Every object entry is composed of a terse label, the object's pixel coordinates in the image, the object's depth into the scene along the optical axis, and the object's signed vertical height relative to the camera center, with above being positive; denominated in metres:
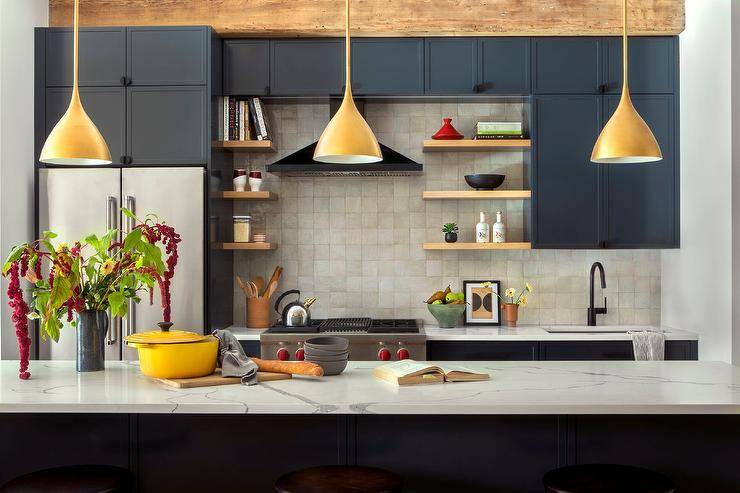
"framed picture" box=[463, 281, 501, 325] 5.02 -0.39
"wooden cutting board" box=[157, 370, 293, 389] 2.49 -0.47
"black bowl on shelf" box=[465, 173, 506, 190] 4.82 +0.44
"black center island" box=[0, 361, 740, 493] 2.47 -0.66
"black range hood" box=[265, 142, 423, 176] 4.60 +0.51
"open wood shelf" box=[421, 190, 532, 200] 4.75 +0.35
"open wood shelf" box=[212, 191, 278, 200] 4.77 +0.34
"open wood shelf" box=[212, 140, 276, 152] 4.77 +0.67
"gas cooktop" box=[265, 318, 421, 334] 4.47 -0.50
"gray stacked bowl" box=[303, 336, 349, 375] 2.72 -0.40
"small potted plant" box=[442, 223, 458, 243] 4.95 +0.10
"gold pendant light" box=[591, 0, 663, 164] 2.91 +0.44
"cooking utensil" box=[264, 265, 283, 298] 4.99 -0.25
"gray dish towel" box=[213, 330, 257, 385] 2.60 -0.41
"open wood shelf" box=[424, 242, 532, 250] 4.76 +0.01
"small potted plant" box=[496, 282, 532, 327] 4.93 -0.37
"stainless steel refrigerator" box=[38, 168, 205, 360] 4.39 +0.23
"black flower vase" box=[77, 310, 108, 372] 2.84 -0.36
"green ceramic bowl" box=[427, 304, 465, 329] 4.74 -0.43
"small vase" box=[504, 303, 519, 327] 4.92 -0.45
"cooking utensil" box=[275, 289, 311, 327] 4.64 -0.44
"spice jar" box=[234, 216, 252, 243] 4.89 +0.12
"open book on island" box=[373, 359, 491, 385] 2.55 -0.45
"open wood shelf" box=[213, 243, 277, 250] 4.76 +0.01
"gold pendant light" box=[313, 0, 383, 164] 2.82 +0.43
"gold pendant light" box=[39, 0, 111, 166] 2.86 +0.43
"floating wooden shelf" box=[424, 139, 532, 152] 4.76 +0.67
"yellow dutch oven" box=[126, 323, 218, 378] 2.57 -0.38
